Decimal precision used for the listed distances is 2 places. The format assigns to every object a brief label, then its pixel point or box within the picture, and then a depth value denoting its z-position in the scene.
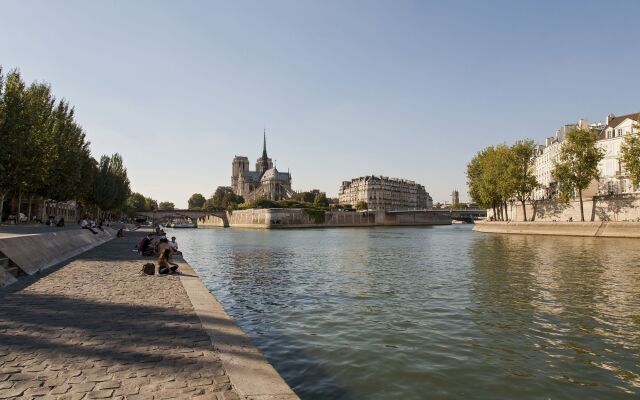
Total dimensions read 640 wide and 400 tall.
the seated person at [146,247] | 28.43
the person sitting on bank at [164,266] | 18.78
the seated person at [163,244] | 20.07
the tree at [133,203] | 184.06
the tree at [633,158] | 53.14
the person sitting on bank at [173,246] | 27.01
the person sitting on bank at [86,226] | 42.62
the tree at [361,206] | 184.88
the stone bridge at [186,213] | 166.71
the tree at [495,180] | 79.88
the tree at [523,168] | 78.62
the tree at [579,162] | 65.25
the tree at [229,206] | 178.25
